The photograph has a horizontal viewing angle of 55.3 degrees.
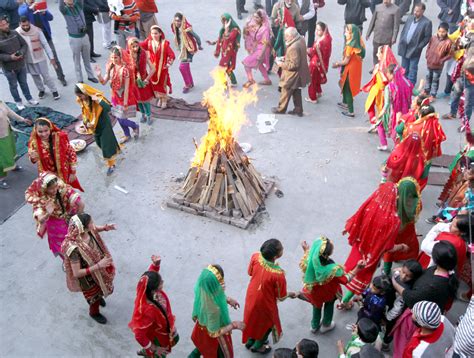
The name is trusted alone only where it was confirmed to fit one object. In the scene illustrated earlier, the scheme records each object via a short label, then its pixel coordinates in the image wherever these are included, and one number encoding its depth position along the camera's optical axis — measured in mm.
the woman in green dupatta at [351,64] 8875
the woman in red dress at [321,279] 4473
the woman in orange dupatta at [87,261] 4758
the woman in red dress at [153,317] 4023
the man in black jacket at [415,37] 9547
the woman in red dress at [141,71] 8477
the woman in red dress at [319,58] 9258
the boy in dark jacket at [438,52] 8961
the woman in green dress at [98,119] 7121
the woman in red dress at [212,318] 3973
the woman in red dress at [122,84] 7984
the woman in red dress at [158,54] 9109
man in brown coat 8633
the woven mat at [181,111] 9365
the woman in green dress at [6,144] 7172
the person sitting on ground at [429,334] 3682
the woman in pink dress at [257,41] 9883
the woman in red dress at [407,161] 6113
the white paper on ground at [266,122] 8930
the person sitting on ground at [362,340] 3645
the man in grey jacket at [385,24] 10133
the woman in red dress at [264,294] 4355
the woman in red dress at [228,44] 9773
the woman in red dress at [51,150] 6234
